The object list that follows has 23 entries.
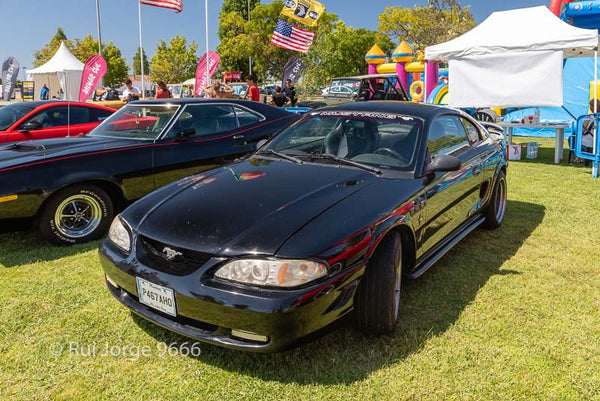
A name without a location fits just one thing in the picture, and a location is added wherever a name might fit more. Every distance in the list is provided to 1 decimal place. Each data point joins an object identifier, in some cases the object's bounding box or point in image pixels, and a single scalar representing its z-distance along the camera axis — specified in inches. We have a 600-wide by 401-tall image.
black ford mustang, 87.7
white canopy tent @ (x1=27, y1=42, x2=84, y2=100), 930.7
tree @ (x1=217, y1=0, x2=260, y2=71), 2039.9
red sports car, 255.0
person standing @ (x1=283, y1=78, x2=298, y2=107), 644.1
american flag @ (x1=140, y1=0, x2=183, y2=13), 583.8
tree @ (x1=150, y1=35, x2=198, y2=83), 2320.7
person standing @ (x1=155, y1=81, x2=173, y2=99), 442.7
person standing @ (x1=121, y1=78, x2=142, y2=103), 533.9
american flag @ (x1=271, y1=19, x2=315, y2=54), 774.5
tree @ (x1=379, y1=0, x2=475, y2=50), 1649.9
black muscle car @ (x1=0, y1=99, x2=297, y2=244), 159.2
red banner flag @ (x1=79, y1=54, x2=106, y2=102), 540.1
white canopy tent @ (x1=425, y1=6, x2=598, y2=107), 340.8
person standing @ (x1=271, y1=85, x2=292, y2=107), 548.1
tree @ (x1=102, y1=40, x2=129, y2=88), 2352.6
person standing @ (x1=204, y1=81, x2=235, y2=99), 411.0
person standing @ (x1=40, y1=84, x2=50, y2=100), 975.0
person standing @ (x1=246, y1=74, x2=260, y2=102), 449.2
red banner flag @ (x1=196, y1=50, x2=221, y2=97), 615.8
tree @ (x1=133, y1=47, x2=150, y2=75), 4326.8
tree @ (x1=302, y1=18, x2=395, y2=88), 1935.3
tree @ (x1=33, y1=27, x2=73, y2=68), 2211.1
